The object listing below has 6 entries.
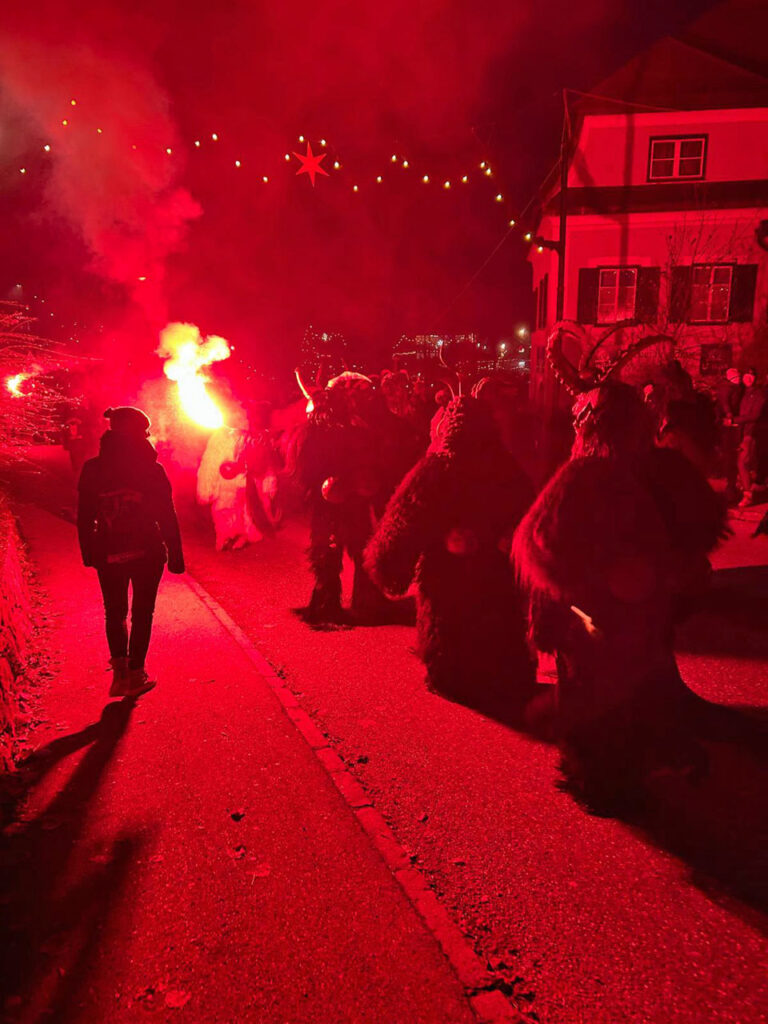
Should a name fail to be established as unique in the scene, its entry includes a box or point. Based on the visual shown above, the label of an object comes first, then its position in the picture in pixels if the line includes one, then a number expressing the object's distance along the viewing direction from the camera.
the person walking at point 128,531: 5.42
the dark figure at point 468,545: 4.98
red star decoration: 13.20
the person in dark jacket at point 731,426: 12.91
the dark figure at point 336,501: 7.25
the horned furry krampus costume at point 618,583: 3.41
